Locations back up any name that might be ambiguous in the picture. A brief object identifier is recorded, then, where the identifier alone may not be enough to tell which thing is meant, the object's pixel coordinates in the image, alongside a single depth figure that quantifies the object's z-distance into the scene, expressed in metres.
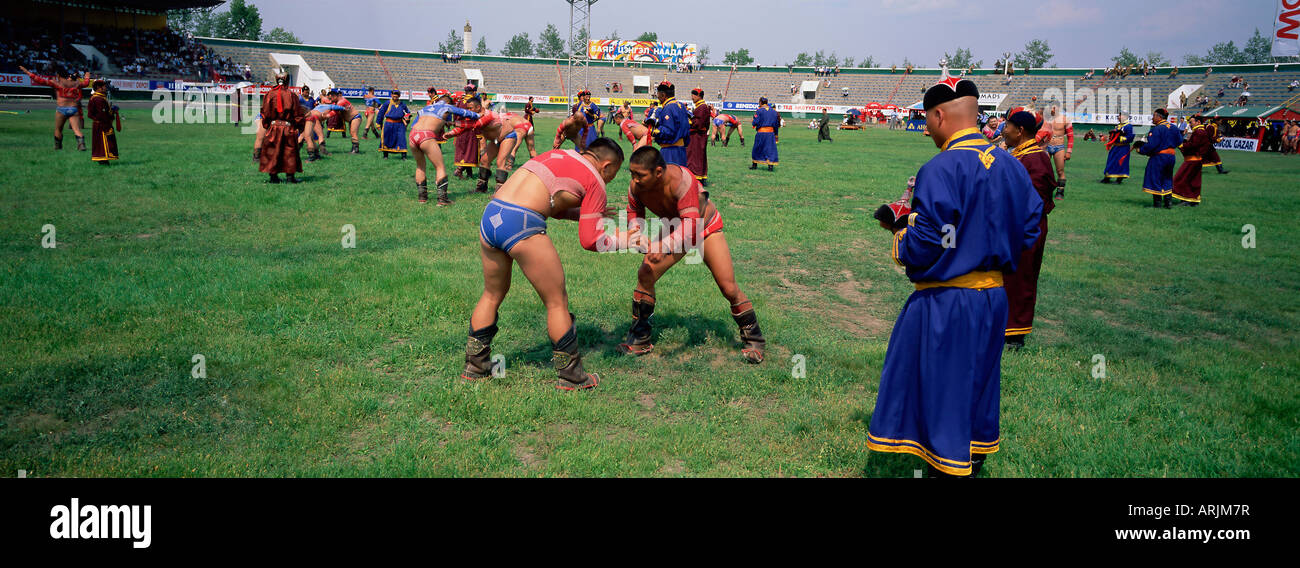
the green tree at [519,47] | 133.88
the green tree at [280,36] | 118.15
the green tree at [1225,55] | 112.06
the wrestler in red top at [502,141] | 13.77
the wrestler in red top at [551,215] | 4.49
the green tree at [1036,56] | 114.81
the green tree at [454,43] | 115.81
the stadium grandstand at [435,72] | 44.47
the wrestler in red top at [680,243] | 5.41
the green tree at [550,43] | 125.69
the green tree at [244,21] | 86.75
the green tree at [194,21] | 101.69
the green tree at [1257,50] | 105.06
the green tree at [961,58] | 113.25
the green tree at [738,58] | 120.38
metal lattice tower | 35.69
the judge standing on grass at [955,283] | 3.09
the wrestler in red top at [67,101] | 16.59
